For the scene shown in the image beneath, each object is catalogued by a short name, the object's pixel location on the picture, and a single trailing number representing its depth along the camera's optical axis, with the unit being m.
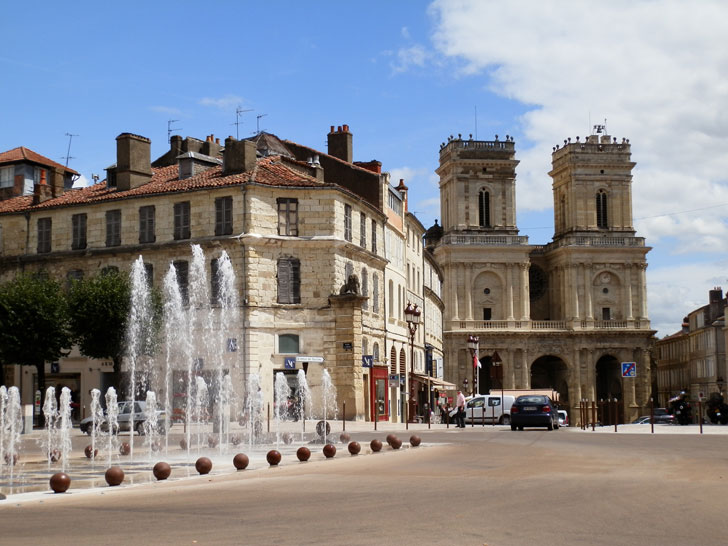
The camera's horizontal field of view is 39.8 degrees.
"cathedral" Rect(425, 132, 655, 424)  84.75
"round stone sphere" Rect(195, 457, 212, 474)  15.98
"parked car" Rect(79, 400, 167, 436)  32.94
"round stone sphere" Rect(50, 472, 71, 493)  13.50
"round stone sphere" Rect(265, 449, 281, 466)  17.86
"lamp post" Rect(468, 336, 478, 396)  59.42
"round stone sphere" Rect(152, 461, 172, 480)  14.97
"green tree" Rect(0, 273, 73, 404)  37.72
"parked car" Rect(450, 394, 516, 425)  45.09
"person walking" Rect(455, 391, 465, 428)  38.47
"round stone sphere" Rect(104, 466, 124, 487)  14.36
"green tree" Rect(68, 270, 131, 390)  38.44
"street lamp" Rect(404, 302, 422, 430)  38.47
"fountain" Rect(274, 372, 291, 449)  38.22
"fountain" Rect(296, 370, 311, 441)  38.56
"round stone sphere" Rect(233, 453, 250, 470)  16.83
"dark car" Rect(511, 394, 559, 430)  34.69
